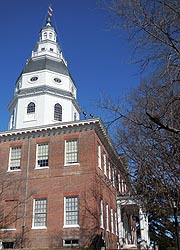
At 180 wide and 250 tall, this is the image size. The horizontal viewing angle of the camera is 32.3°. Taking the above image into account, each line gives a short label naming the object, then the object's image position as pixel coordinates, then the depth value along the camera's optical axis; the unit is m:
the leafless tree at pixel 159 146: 7.20
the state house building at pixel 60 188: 21.58
